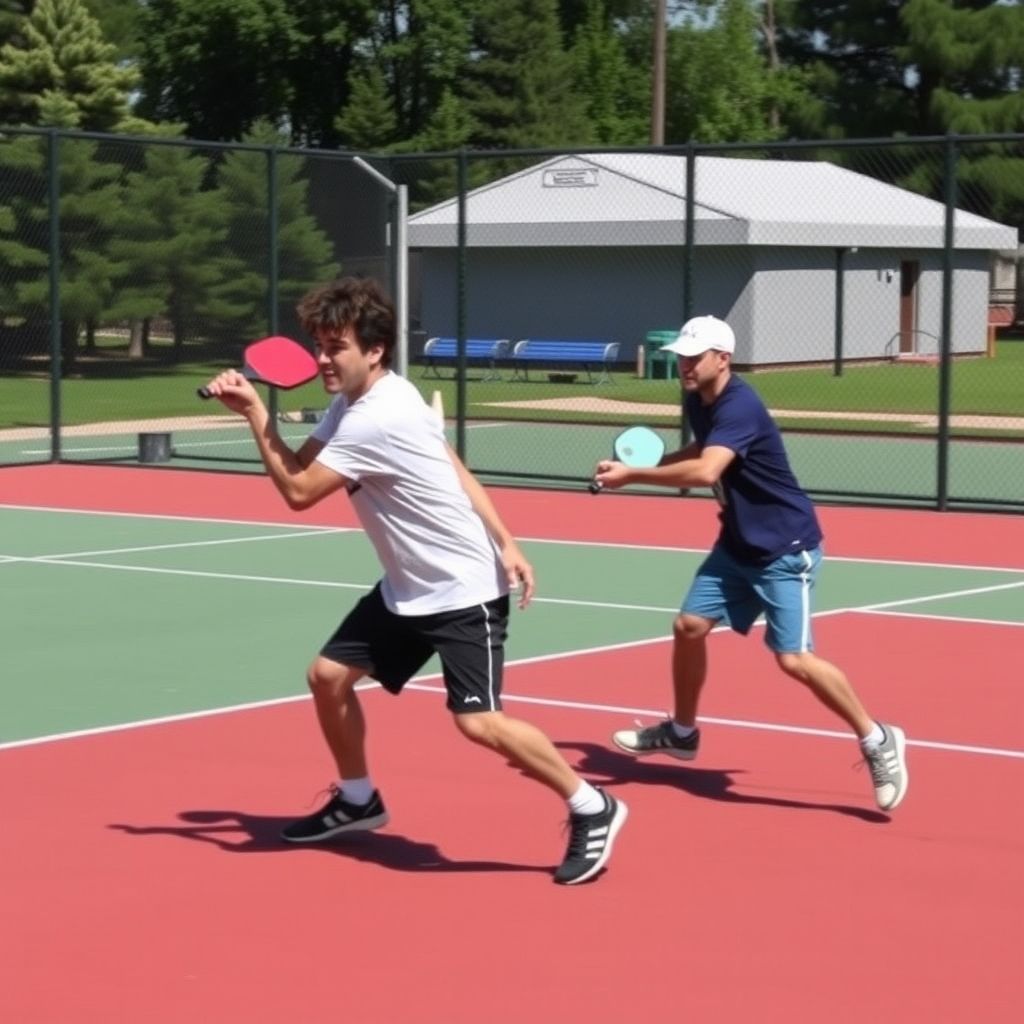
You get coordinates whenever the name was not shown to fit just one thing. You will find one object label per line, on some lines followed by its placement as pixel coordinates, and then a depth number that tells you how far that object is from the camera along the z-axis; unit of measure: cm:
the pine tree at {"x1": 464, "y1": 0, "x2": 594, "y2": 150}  5675
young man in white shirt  628
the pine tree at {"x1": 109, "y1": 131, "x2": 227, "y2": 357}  3089
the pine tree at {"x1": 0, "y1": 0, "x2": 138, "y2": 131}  4166
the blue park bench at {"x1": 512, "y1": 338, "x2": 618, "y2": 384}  3653
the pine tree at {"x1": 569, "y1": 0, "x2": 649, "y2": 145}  6481
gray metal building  3756
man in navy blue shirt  728
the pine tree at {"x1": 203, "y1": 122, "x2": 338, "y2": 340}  2792
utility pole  4138
